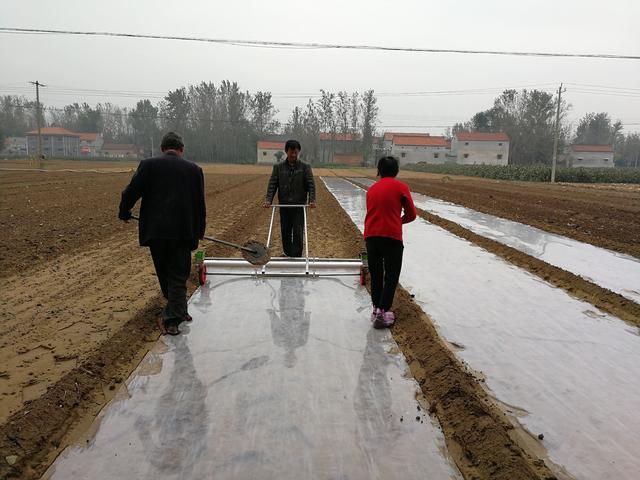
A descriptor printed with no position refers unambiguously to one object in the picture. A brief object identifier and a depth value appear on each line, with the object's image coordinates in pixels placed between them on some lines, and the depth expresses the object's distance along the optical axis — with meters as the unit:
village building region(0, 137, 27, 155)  98.78
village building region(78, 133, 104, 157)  102.11
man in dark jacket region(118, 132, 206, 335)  4.45
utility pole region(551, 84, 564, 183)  37.47
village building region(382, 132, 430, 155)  106.94
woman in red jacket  4.73
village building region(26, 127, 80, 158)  104.31
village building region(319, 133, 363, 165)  88.88
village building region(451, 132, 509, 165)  82.44
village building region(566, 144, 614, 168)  90.94
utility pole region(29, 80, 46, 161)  41.47
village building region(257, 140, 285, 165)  84.38
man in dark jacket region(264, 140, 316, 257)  6.95
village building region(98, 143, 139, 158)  103.00
